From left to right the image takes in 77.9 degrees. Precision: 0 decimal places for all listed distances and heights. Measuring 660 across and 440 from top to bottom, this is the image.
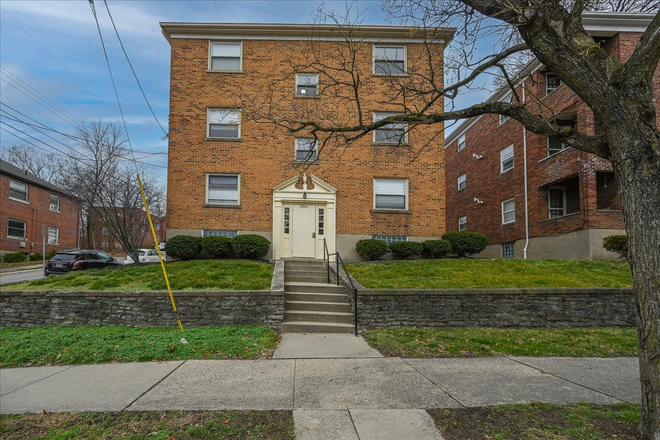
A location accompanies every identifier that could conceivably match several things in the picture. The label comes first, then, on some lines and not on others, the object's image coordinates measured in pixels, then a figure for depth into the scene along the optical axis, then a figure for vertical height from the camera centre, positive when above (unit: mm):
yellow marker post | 7971 -1411
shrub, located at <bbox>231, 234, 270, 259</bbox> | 14211 -348
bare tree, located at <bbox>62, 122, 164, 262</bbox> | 15512 +1672
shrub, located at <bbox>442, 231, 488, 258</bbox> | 15195 -221
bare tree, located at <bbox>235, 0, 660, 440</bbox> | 3715 +1232
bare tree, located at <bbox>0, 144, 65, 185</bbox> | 42562 +7543
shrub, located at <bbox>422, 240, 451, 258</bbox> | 14695 -430
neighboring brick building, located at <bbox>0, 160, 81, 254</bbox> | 29098 +1781
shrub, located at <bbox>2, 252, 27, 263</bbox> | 26834 -1440
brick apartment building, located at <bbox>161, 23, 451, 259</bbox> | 15555 +2889
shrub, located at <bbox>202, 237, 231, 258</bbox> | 14148 -348
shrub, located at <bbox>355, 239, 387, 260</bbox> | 14516 -431
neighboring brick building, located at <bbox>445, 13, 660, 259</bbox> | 14938 +2356
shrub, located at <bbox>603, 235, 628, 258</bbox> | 13547 -271
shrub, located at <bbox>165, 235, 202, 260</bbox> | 14219 -382
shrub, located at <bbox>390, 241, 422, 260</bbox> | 14688 -430
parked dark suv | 17500 -1136
